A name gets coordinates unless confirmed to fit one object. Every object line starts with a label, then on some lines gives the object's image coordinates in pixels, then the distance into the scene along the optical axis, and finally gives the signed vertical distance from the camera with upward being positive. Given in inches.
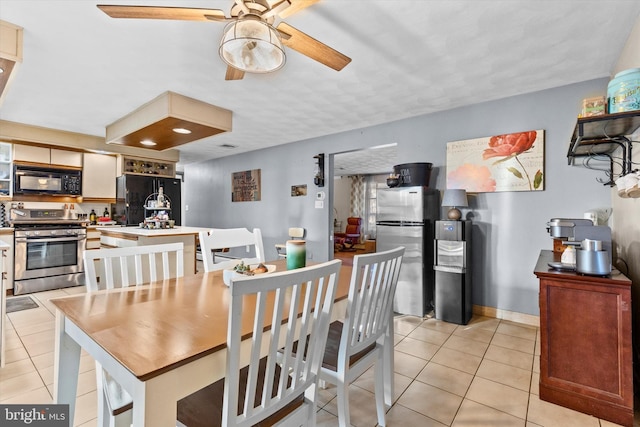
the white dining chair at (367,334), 53.1 -24.2
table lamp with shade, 124.6 +5.7
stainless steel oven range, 162.1 -21.1
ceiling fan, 58.9 +38.6
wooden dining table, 31.1 -15.2
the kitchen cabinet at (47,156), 176.4 +34.9
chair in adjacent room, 351.9 -26.4
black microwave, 175.2 +19.5
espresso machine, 67.5 -8.3
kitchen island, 130.4 -11.5
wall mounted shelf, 68.2 +21.1
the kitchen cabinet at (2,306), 84.6 -26.6
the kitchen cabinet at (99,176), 200.9 +25.0
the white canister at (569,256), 77.6 -10.9
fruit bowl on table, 58.9 -11.8
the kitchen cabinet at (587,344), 65.0 -29.1
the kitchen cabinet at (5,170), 174.4 +24.7
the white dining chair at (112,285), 41.8 -14.5
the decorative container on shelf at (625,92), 62.8 +25.7
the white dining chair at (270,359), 33.8 -18.4
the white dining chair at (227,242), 79.4 -8.0
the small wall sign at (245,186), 234.5 +21.8
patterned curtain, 396.0 +23.3
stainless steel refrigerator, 130.9 -10.6
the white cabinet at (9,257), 158.6 -23.0
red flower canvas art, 121.0 +21.6
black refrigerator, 204.5 +12.8
